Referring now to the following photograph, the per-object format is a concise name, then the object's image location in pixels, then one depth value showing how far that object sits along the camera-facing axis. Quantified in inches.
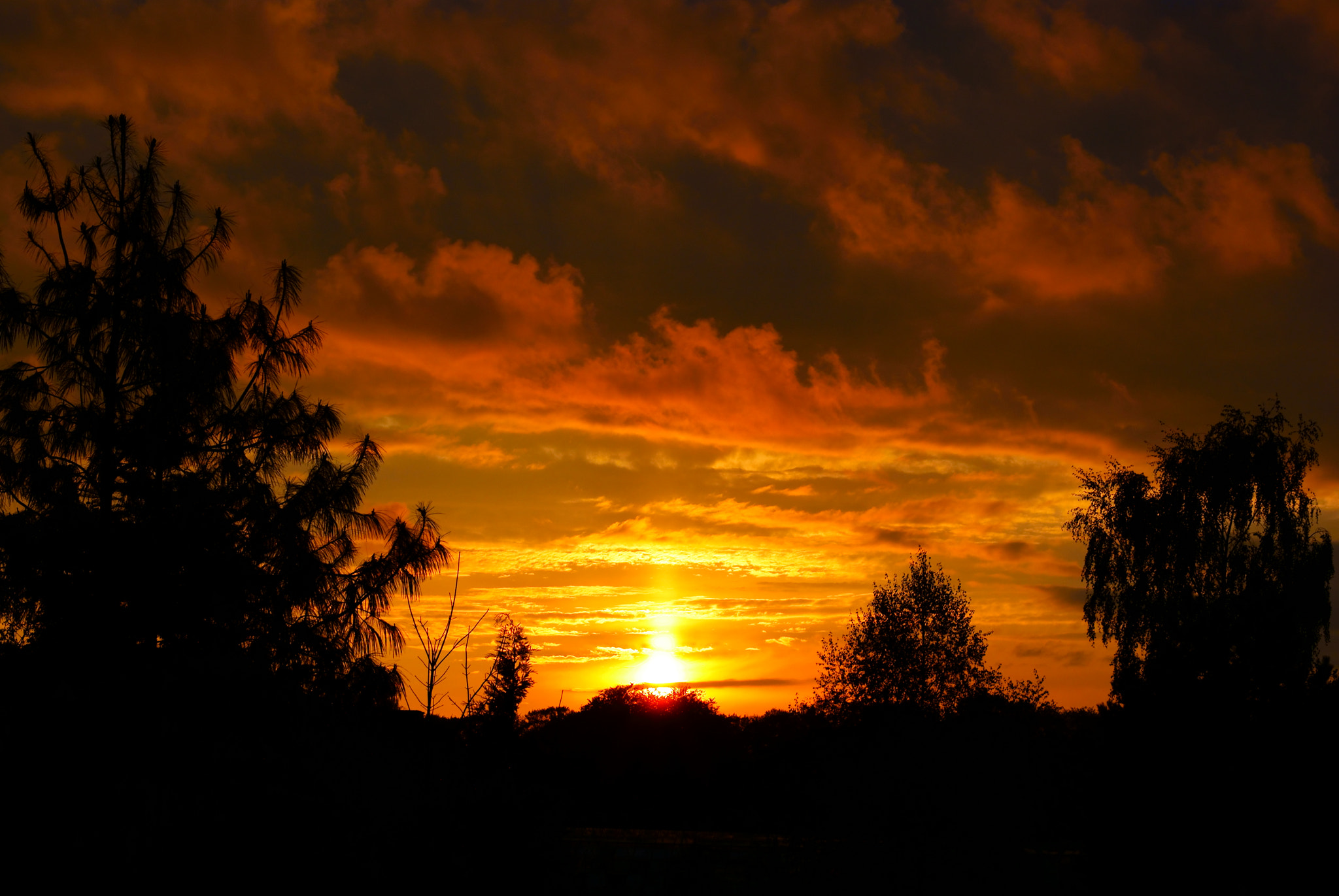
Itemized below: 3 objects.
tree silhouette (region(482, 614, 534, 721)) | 1109.7
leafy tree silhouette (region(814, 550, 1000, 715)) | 1801.2
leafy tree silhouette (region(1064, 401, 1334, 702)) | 1462.8
